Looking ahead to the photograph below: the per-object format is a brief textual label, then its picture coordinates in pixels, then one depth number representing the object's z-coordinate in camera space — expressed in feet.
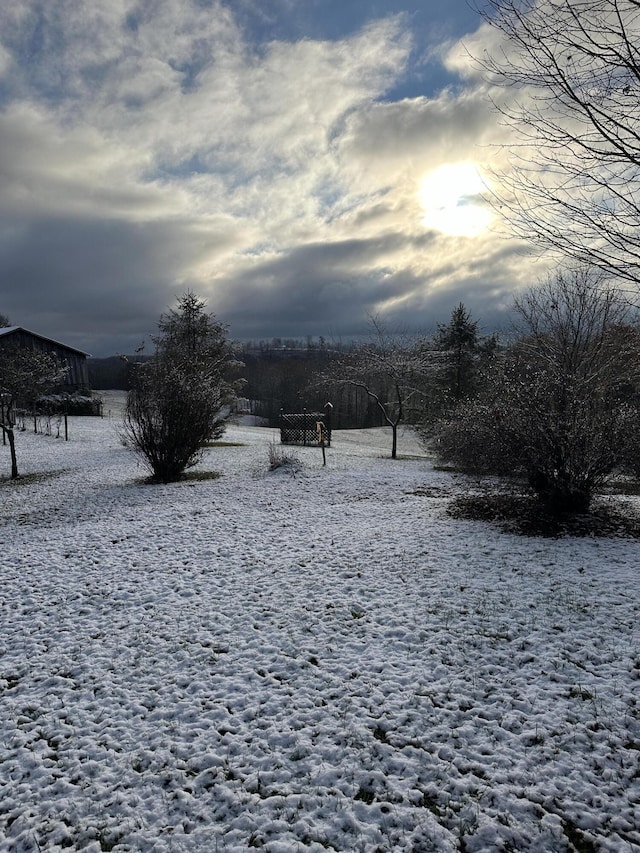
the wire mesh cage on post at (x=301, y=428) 72.59
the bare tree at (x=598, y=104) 12.20
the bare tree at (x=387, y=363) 65.16
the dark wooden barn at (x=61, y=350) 105.29
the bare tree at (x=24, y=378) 45.06
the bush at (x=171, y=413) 38.88
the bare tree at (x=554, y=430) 23.41
